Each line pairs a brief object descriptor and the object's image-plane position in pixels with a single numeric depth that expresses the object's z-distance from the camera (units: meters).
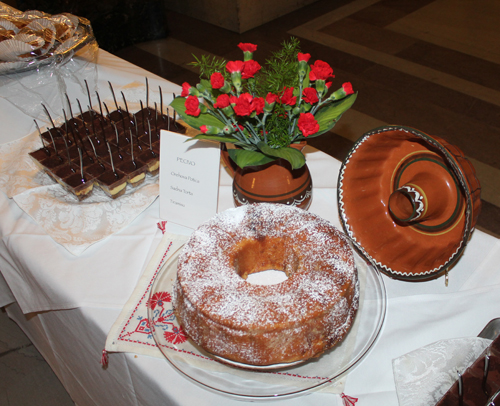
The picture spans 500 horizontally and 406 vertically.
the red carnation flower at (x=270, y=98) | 0.81
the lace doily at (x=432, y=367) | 0.73
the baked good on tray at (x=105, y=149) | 1.22
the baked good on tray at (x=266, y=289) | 0.73
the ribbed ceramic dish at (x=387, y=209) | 0.88
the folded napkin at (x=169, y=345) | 0.75
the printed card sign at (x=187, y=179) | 1.00
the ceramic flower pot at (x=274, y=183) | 0.96
